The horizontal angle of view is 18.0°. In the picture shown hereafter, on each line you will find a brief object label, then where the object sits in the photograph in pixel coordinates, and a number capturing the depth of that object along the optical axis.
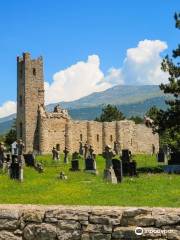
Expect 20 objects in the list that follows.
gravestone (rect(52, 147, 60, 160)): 46.38
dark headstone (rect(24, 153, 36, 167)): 35.75
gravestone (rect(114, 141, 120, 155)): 61.04
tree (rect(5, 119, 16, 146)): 94.93
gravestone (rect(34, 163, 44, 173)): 31.88
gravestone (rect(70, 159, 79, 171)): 33.50
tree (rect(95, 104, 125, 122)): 122.62
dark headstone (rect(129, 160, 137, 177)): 27.55
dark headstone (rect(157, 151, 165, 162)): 41.66
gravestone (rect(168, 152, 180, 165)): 34.50
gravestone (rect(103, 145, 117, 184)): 24.54
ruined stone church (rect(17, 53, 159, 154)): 74.56
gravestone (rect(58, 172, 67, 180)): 26.81
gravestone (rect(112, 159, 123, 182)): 24.61
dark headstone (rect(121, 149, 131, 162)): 30.99
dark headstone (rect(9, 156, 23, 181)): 25.92
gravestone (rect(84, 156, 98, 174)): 32.38
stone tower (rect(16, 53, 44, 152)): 74.94
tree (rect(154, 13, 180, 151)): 34.72
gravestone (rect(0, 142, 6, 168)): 32.44
